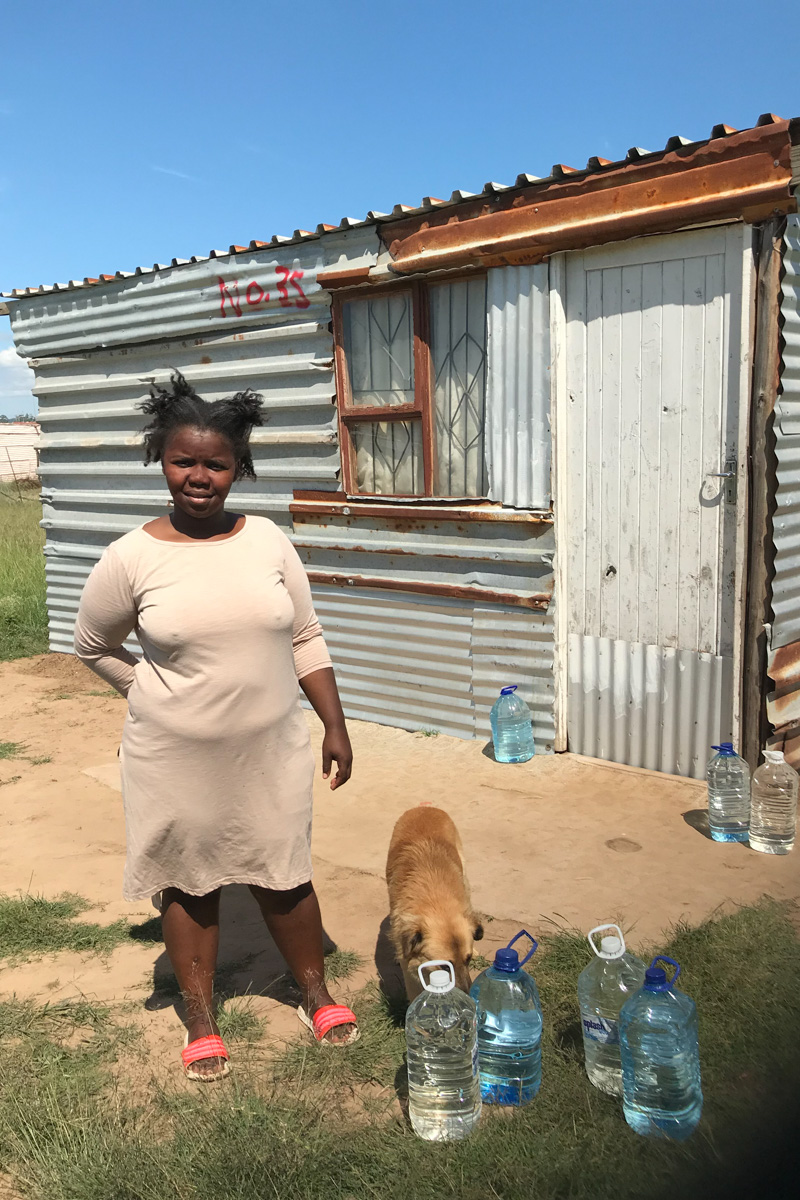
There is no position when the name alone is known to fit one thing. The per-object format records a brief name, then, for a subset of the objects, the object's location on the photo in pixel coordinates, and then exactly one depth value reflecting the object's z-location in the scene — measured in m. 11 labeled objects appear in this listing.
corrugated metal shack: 5.20
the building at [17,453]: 38.69
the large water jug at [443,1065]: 2.74
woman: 2.98
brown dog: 3.10
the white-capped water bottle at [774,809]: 4.70
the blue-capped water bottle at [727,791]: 4.91
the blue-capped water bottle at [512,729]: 6.29
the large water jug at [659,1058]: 2.66
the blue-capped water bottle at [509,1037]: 2.87
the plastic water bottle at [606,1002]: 2.87
